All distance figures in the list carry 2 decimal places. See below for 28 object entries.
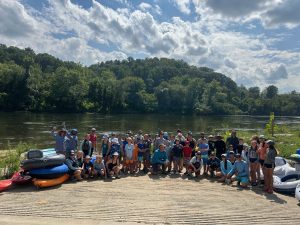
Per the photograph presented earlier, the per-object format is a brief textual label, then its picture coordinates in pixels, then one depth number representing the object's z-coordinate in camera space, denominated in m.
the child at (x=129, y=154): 8.16
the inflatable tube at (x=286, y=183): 7.04
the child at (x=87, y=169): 7.71
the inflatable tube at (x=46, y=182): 6.93
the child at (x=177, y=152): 8.28
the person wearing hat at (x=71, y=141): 8.10
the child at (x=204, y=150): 8.21
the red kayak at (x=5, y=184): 6.80
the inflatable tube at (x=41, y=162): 7.02
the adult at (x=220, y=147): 8.30
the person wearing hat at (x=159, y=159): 8.19
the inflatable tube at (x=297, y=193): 6.54
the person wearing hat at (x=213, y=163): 8.11
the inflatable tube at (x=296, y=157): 7.48
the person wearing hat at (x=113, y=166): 7.89
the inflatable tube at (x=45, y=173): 7.09
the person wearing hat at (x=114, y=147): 8.20
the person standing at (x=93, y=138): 8.78
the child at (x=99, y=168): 7.73
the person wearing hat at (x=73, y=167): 7.52
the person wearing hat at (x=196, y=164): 8.13
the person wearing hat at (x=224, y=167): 7.75
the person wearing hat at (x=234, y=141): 8.38
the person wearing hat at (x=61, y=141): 8.05
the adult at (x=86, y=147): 8.31
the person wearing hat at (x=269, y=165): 6.87
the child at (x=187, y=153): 8.33
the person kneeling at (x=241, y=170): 7.48
